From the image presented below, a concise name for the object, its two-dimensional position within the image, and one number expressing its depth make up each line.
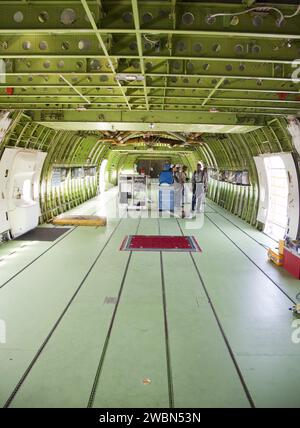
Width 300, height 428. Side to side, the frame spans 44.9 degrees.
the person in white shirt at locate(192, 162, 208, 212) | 19.04
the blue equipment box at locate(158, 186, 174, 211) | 20.78
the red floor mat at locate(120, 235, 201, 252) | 11.71
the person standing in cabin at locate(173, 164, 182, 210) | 20.56
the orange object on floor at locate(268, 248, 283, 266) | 9.87
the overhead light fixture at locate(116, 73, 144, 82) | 7.07
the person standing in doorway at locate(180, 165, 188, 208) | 20.86
